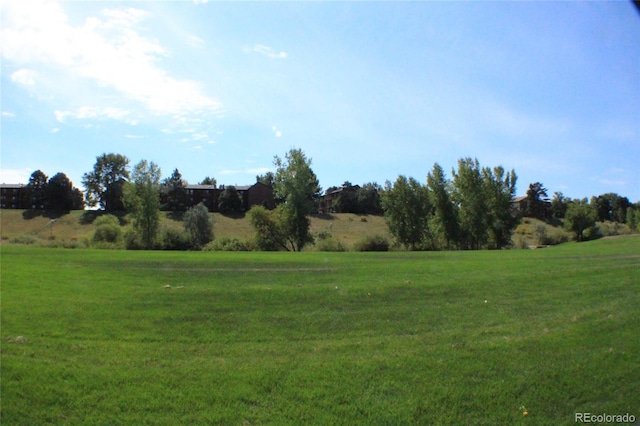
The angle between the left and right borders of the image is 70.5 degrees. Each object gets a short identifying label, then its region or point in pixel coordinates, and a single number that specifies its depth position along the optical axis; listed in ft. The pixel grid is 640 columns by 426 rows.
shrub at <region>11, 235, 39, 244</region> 161.27
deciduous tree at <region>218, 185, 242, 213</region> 352.90
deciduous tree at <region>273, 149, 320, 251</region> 181.47
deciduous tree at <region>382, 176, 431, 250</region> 198.49
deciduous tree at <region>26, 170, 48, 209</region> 308.19
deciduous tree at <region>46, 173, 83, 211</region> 307.37
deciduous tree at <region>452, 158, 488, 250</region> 197.57
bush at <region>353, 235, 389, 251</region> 177.14
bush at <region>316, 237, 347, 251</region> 164.66
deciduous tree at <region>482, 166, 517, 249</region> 200.54
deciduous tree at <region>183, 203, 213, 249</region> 190.99
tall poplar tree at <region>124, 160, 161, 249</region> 186.19
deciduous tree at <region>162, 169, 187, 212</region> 357.20
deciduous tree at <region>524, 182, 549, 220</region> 351.87
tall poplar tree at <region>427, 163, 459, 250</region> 197.88
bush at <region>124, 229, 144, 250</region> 175.22
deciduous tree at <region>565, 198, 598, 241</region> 229.04
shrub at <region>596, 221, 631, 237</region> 243.89
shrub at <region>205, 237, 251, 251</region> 171.64
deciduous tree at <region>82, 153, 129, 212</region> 287.28
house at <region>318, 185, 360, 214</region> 400.47
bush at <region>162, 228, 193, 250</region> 183.62
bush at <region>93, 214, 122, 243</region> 177.24
